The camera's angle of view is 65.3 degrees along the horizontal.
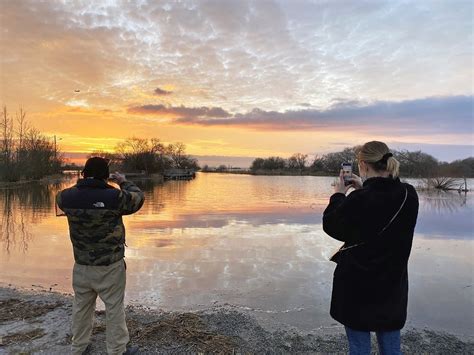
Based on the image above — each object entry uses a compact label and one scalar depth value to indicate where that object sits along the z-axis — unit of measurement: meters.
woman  2.43
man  3.45
